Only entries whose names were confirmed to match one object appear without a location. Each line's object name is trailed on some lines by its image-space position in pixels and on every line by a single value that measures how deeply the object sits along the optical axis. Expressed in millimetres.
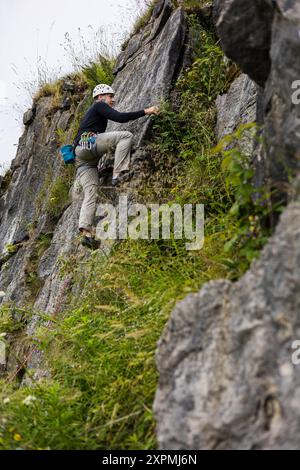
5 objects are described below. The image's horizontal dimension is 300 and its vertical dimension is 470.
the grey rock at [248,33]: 4492
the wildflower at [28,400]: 4223
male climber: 8039
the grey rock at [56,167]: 8742
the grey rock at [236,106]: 7348
